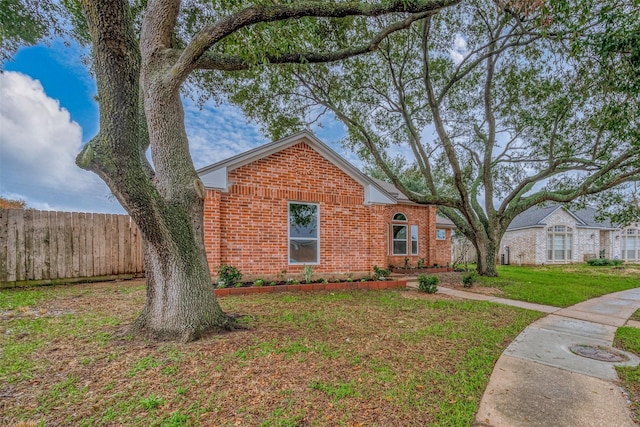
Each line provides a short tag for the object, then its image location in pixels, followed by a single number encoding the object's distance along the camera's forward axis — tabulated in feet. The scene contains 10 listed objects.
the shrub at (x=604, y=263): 68.08
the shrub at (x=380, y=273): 33.23
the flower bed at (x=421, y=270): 47.78
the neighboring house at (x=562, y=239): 72.74
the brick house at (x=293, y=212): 27.99
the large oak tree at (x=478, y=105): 32.89
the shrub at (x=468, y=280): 32.68
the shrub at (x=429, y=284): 28.68
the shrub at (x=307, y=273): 29.96
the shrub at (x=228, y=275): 26.55
